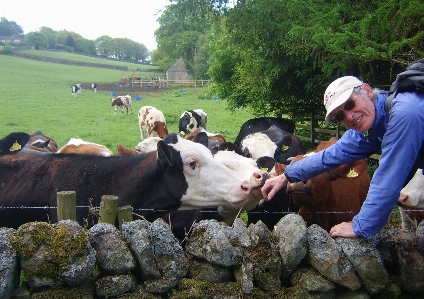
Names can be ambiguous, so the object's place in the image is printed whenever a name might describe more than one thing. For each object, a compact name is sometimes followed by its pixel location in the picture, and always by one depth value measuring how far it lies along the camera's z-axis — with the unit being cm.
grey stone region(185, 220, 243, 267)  290
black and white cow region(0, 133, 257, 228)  464
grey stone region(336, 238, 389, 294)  299
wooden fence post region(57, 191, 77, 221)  334
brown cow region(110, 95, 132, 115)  2955
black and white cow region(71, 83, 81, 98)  3883
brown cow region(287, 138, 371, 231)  461
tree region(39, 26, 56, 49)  11451
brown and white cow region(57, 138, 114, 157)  757
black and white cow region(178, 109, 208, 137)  1816
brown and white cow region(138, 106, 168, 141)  1756
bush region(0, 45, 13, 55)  7131
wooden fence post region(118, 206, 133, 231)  351
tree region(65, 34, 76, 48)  11825
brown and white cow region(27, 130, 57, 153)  879
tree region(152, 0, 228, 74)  7600
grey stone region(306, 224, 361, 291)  296
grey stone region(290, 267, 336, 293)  300
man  259
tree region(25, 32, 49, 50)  9518
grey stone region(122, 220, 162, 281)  283
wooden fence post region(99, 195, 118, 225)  341
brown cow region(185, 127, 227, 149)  820
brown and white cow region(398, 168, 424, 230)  462
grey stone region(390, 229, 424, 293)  306
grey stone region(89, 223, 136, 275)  279
